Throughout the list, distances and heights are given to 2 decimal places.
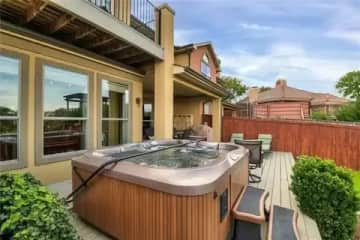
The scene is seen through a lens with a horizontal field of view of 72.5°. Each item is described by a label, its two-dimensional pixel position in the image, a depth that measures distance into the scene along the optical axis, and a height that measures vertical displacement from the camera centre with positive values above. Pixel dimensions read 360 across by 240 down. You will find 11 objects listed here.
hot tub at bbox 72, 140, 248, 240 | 2.29 -0.84
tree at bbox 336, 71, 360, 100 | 27.79 +4.14
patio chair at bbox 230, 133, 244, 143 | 12.37 -0.83
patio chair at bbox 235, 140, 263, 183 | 6.54 -0.86
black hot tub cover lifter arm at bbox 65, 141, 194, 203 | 3.08 -0.72
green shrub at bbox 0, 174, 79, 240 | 1.82 -0.76
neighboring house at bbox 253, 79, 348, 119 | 22.91 +1.58
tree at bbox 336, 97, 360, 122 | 16.27 +0.51
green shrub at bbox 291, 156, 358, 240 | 3.86 -1.31
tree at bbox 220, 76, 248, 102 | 32.48 +4.51
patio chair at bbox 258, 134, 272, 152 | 10.69 -0.95
